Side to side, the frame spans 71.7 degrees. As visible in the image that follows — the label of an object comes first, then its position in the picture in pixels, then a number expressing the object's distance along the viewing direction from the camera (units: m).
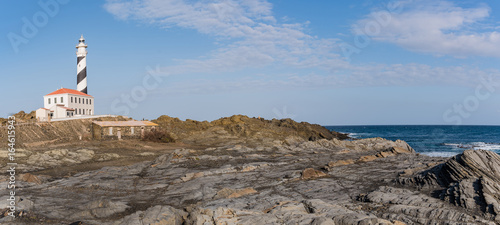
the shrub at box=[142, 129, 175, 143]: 61.94
